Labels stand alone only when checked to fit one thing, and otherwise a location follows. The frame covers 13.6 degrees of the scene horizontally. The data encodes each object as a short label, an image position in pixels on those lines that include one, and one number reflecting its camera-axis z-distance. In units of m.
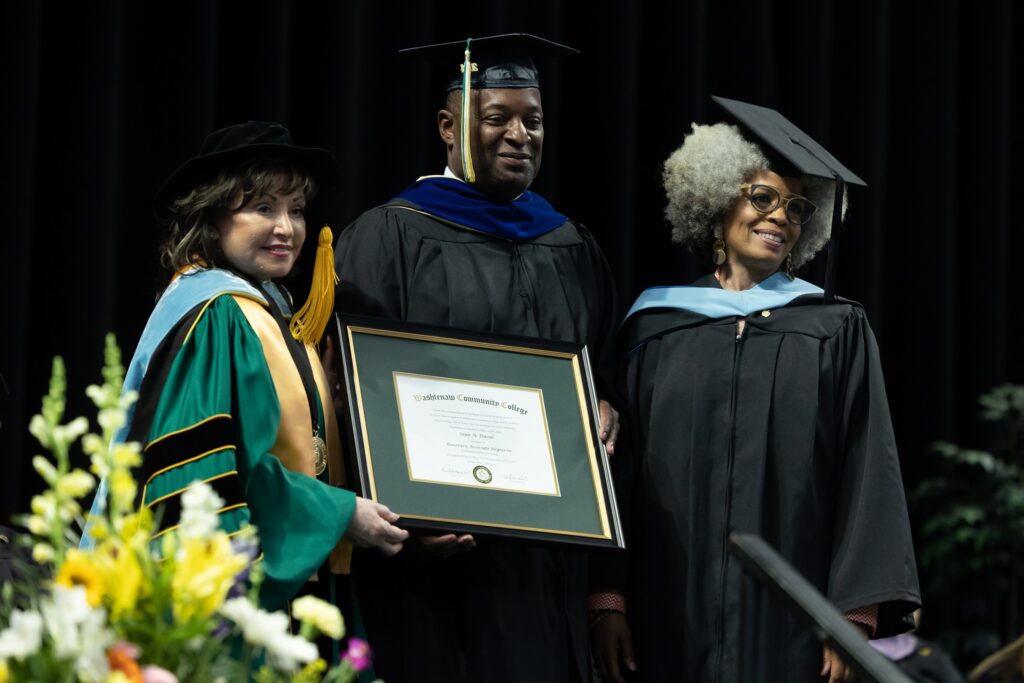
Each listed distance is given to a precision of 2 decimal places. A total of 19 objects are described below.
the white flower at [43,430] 5.63
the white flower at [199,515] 5.81
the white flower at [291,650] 5.73
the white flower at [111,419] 5.80
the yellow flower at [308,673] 5.87
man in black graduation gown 7.30
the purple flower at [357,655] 5.79
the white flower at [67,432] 5.75
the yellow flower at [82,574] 5.77
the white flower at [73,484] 5.75
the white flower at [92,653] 5.62
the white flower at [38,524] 5.80
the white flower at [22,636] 5.55
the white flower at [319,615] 5.81
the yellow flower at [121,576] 5.77
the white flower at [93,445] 5.87
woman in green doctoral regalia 6.95
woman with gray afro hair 7.44
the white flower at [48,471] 5.68
